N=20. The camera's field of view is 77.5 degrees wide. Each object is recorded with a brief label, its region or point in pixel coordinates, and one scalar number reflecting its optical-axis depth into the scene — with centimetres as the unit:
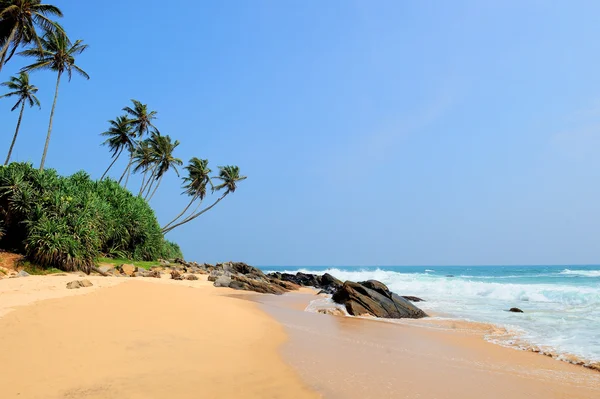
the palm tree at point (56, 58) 3203
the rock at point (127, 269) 1867
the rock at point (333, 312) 1300
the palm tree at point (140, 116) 4619
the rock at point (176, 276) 1947
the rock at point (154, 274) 1870
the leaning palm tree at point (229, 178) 5331
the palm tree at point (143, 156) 4850
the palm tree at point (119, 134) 4509
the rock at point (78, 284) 1012
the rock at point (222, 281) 1856
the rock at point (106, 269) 1736
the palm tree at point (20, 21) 2291
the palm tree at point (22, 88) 4266
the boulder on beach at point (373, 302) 1374
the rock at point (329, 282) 2989
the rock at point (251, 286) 1946
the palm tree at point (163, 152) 4800
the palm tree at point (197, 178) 5153
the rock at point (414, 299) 2009
